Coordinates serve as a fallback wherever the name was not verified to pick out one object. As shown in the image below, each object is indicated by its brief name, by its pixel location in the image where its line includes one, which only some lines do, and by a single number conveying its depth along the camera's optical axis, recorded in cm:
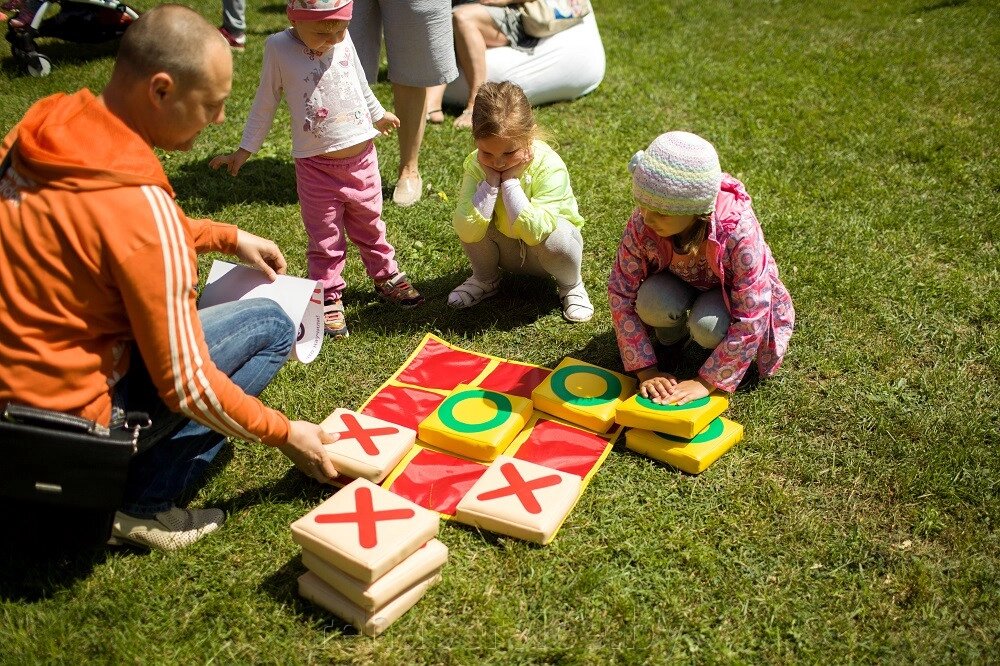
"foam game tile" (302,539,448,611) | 228
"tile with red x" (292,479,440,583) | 227
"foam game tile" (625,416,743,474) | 289
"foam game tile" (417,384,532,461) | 297
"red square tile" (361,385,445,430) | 322
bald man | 203
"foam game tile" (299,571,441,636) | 232
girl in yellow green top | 344
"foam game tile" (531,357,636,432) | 307
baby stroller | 652
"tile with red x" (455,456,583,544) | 260
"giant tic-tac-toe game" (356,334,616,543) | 267
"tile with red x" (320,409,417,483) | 277
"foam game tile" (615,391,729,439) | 285
